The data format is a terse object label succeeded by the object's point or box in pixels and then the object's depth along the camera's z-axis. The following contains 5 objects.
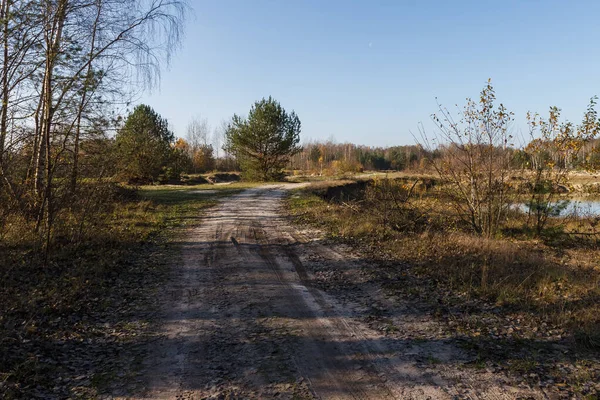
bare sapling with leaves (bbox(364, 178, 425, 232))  11.73
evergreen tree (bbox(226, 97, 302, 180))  34.88
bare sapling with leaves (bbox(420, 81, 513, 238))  10.63
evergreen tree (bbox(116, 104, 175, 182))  28.14
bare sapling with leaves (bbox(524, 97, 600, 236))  10.69
